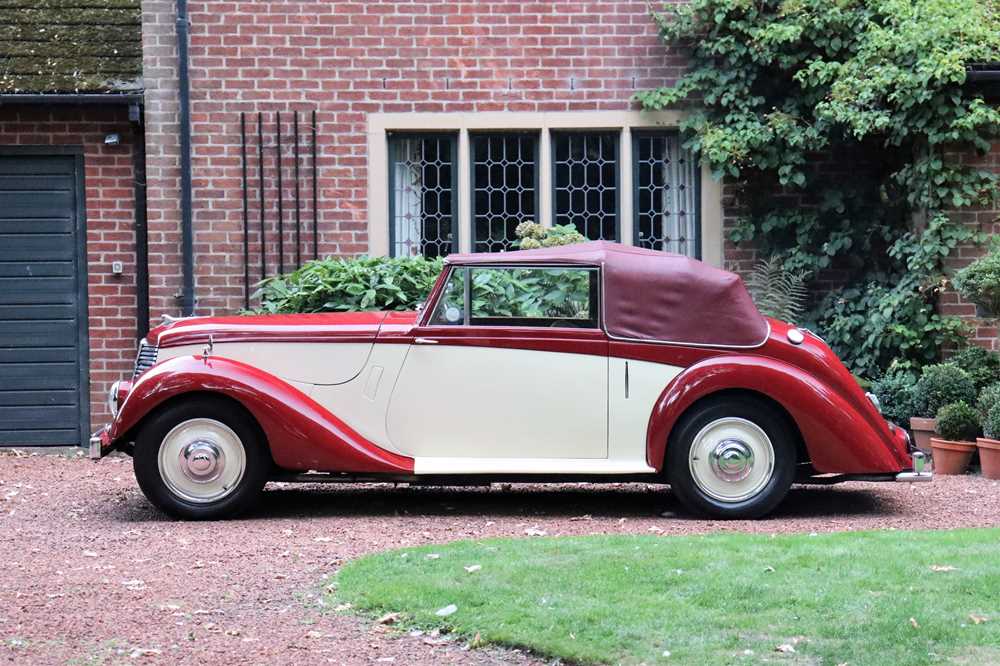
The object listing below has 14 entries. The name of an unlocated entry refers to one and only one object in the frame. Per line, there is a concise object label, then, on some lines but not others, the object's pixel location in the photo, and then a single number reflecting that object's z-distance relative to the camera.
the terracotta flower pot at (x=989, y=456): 10.06
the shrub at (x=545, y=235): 11.46
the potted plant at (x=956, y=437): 10.41
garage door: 12.18
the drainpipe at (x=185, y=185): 12.02
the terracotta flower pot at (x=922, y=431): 10.86
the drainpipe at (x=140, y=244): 12.26
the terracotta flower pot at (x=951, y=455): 10.41
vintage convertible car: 8.16
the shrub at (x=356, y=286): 10.84
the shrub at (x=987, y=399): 10.26
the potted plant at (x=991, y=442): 10.07
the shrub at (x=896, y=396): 11.15
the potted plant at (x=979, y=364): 11.10
